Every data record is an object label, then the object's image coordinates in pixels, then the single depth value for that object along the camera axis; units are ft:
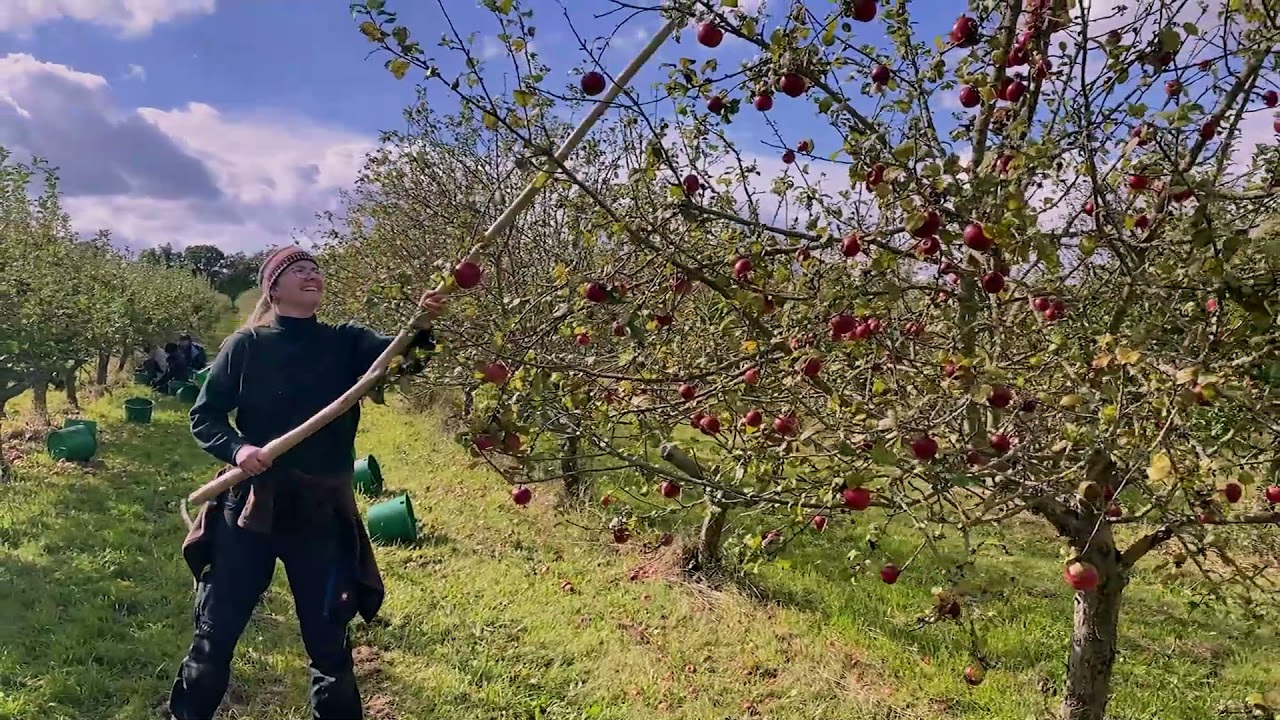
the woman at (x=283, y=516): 8.52
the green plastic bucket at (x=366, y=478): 24.91
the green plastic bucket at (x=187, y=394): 43.83
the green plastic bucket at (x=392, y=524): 20.25
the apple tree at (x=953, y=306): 5.93
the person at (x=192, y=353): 50.37
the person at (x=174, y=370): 48.80
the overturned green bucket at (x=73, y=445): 26.89
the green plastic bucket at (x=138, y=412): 36.45
